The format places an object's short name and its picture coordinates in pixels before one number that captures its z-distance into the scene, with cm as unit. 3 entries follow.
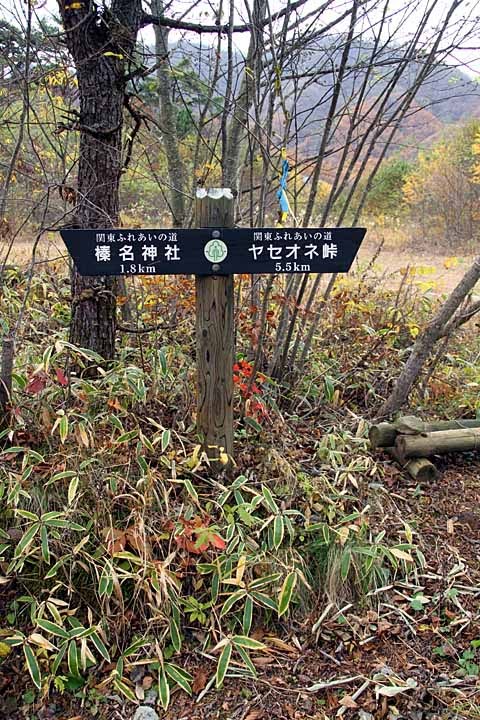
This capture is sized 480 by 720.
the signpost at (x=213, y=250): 210
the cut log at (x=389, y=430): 295
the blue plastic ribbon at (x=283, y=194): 236
